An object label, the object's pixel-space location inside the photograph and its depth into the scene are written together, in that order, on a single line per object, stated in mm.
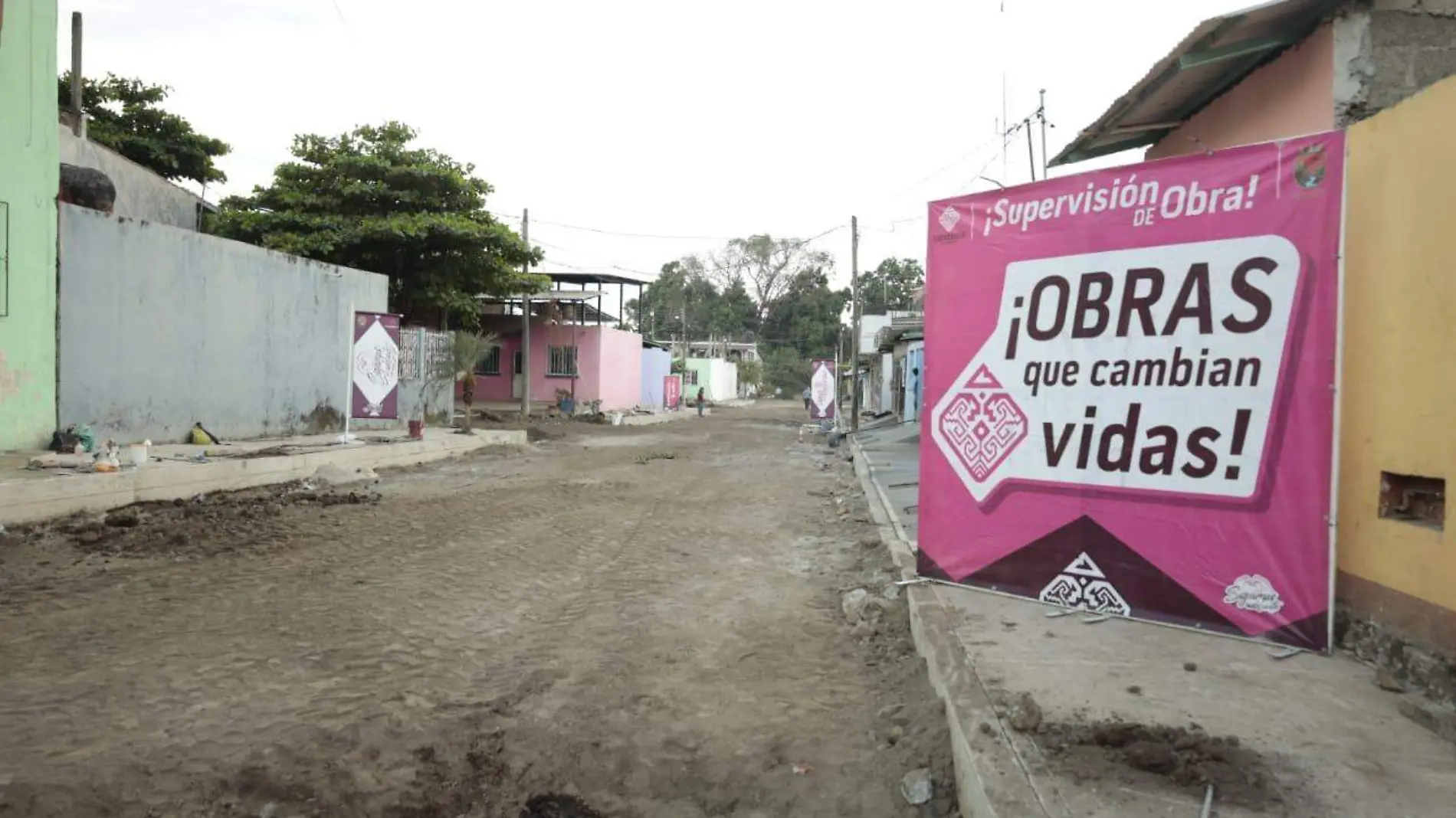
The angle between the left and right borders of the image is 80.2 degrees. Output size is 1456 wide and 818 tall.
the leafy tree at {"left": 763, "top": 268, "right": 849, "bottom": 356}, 70500
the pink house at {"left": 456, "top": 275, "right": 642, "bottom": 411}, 30984
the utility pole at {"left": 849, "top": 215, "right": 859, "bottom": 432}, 27328
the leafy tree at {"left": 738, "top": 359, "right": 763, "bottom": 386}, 69688
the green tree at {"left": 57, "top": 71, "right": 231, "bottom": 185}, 21875
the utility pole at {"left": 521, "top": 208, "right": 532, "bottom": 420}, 25812
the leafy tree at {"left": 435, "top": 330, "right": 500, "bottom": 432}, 19375
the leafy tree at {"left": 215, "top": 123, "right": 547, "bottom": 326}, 21312
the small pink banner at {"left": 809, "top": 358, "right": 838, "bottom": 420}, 25036
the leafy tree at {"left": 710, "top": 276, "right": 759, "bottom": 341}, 70812
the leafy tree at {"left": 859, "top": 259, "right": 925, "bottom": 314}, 72812
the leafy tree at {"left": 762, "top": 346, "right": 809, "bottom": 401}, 72250
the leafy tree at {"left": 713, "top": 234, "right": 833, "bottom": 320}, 71869
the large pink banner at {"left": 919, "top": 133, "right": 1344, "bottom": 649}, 3879
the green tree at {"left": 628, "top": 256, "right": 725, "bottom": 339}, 69500
